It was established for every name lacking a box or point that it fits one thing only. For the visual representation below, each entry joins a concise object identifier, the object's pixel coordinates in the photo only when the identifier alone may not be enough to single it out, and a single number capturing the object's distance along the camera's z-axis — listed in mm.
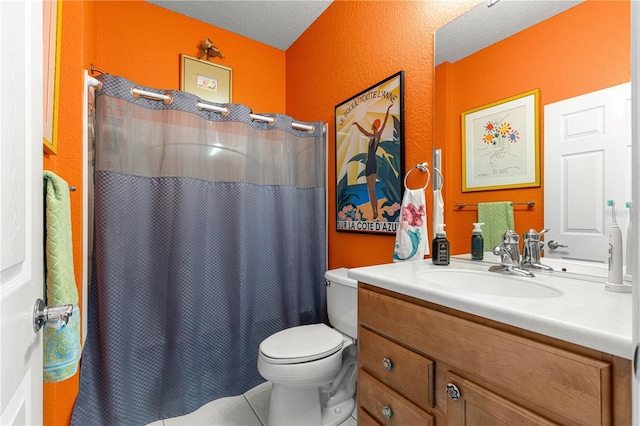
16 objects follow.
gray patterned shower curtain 1407
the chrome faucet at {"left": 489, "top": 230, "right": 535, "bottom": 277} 1057
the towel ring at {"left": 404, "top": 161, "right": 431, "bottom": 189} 1416
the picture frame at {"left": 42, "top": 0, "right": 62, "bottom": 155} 875
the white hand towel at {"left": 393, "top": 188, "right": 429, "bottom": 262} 1385
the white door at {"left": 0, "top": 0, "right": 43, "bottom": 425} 405
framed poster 1577
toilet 1324
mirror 892
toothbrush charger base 762
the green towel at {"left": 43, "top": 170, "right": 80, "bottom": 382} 686
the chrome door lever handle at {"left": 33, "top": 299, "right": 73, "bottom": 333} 534
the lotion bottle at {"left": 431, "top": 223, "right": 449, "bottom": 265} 1195
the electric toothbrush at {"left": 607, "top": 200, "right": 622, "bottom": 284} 776
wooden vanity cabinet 525
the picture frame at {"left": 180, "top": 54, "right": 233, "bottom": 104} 2145
